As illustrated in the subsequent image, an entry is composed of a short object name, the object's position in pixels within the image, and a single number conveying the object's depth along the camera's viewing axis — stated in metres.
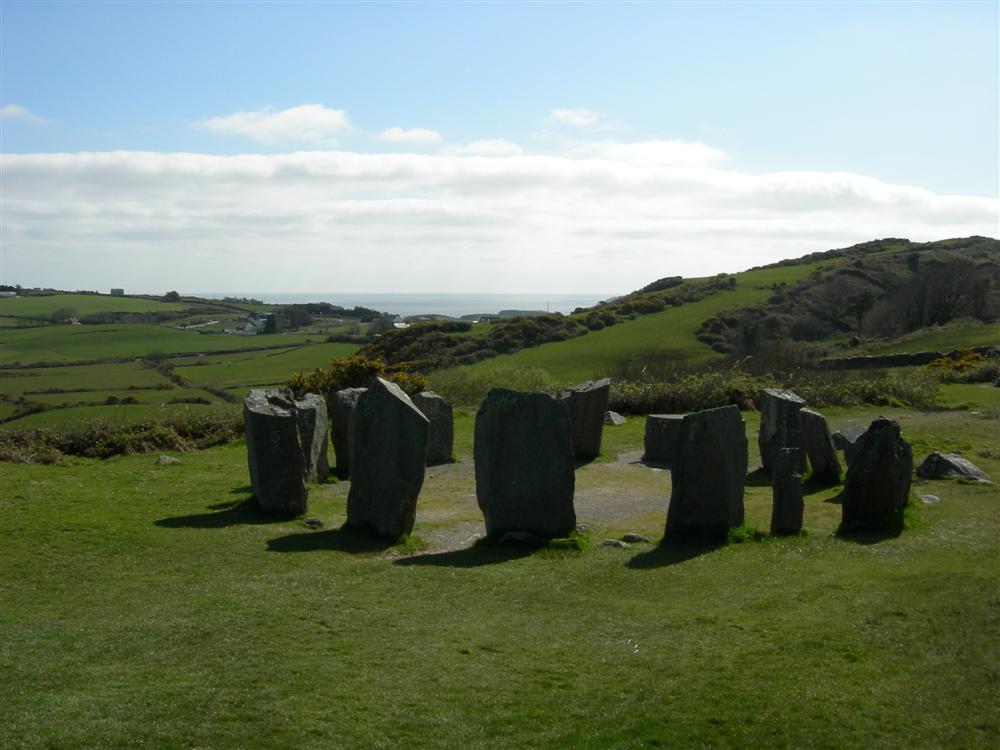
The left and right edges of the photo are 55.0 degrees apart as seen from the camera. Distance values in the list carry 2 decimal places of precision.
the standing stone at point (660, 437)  25.94
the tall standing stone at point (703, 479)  16.66
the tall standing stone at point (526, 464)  17.02
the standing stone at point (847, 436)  22.07
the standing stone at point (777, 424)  21.88
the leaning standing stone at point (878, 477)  16.84
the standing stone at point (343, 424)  23.70
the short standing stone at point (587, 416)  26.88
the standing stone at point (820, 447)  22.25
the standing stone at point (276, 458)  17.80
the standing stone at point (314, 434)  21.34
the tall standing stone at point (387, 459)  16.56
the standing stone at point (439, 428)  26.25
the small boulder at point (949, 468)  21.39
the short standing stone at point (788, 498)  16.78
